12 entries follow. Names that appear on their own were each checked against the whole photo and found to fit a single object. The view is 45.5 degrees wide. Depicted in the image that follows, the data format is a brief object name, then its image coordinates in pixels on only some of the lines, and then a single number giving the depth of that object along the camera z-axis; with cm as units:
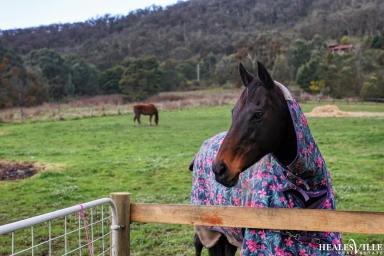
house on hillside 6995
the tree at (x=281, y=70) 5784
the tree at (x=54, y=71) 5716
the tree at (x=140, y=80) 5272
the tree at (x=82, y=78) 6081
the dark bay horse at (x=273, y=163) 244
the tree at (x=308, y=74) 4791
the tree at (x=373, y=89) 3812
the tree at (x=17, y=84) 4419
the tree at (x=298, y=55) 6022
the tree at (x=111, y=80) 6056
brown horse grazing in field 2352
